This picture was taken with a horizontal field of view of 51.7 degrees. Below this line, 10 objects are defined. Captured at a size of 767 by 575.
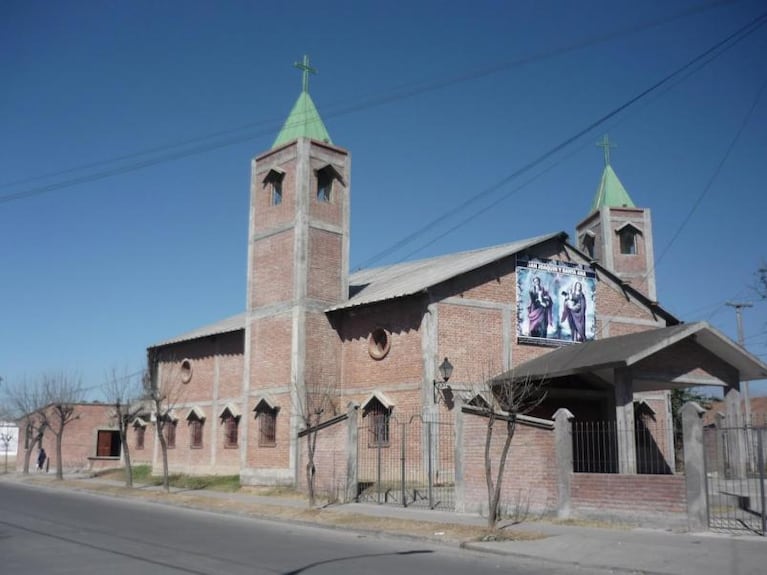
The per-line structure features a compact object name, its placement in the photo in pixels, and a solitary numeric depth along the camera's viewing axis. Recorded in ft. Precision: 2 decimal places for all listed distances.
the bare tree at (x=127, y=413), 105.91
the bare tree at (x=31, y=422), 151.62
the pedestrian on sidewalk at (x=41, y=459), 160.76
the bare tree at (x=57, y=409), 128.98
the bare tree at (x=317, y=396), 89.76
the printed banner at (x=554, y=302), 92.22
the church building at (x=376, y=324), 84.99
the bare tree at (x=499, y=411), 51.77
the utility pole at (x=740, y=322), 146.10
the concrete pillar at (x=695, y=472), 49.49
